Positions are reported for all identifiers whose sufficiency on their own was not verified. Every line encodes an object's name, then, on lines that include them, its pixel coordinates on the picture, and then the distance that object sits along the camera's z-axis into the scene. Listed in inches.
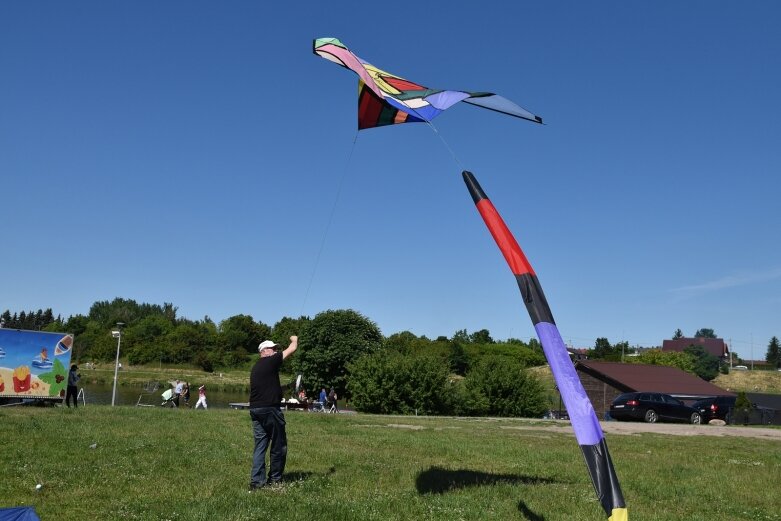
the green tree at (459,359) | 4458.7
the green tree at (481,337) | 6318.9
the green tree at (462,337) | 6040.4
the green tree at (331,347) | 2805.1
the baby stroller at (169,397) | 1488.4
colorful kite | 365.7
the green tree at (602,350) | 5626.5
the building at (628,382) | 2011.6
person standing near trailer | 1064.2
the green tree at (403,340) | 4633.4
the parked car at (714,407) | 1286.9
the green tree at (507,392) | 1775.3
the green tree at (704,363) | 5144.7
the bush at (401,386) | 1721.2
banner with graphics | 1067.3
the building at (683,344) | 7694.9
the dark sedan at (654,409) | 1250.6
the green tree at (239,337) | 4712.1
